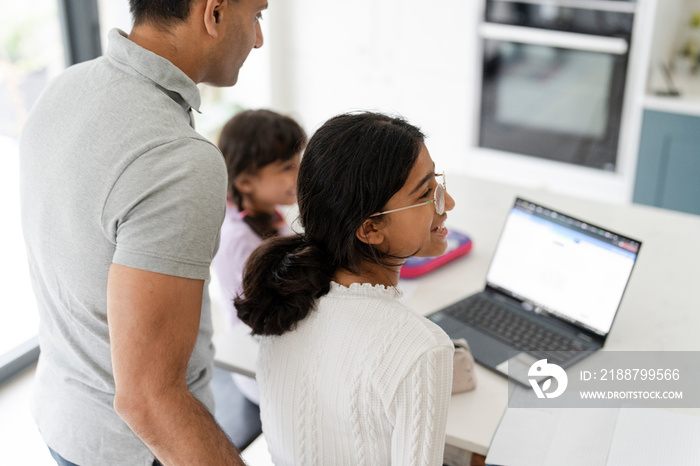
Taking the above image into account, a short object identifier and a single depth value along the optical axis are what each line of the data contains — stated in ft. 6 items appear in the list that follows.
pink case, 6.12
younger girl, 6.18
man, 3.33
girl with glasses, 3.61
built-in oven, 11.09
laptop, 5.07
